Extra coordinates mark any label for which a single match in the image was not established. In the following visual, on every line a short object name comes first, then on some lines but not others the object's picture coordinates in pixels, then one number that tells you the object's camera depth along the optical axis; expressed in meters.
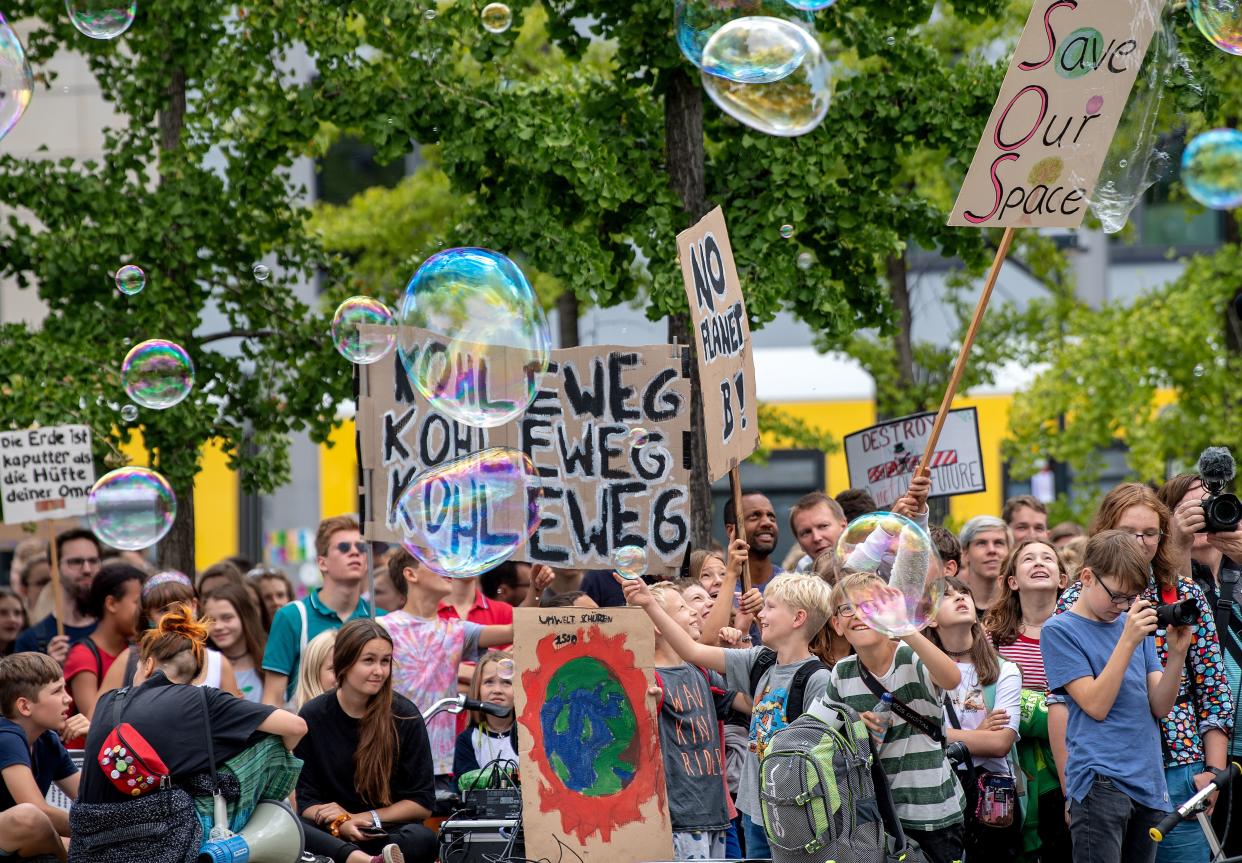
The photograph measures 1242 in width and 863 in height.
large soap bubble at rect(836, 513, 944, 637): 12.55
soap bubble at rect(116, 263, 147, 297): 22.36
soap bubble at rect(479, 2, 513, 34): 20.83
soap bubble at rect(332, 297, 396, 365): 18.53
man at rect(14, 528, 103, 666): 19.92
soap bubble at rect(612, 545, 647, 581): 14.49
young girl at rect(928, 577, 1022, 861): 13.95
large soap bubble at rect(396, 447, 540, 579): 15.95
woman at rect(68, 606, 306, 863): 13.10
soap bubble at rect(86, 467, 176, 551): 20.98
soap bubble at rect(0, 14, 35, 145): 17.02
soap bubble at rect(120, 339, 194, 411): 21.41
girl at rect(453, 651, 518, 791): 15.97
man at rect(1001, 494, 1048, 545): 19.94
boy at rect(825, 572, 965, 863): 12.72
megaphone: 13.30
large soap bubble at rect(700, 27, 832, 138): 17.19
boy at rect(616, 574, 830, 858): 13.27
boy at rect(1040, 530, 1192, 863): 13.02
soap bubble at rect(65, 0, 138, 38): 19.78
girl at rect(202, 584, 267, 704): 19.00
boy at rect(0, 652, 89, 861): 14.31
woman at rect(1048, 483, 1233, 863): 13.34
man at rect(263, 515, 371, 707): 18.08
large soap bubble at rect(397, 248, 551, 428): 16.58
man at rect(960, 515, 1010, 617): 18.08
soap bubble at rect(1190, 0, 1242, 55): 16.30
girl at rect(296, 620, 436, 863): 14.93
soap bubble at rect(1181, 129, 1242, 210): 17.39
